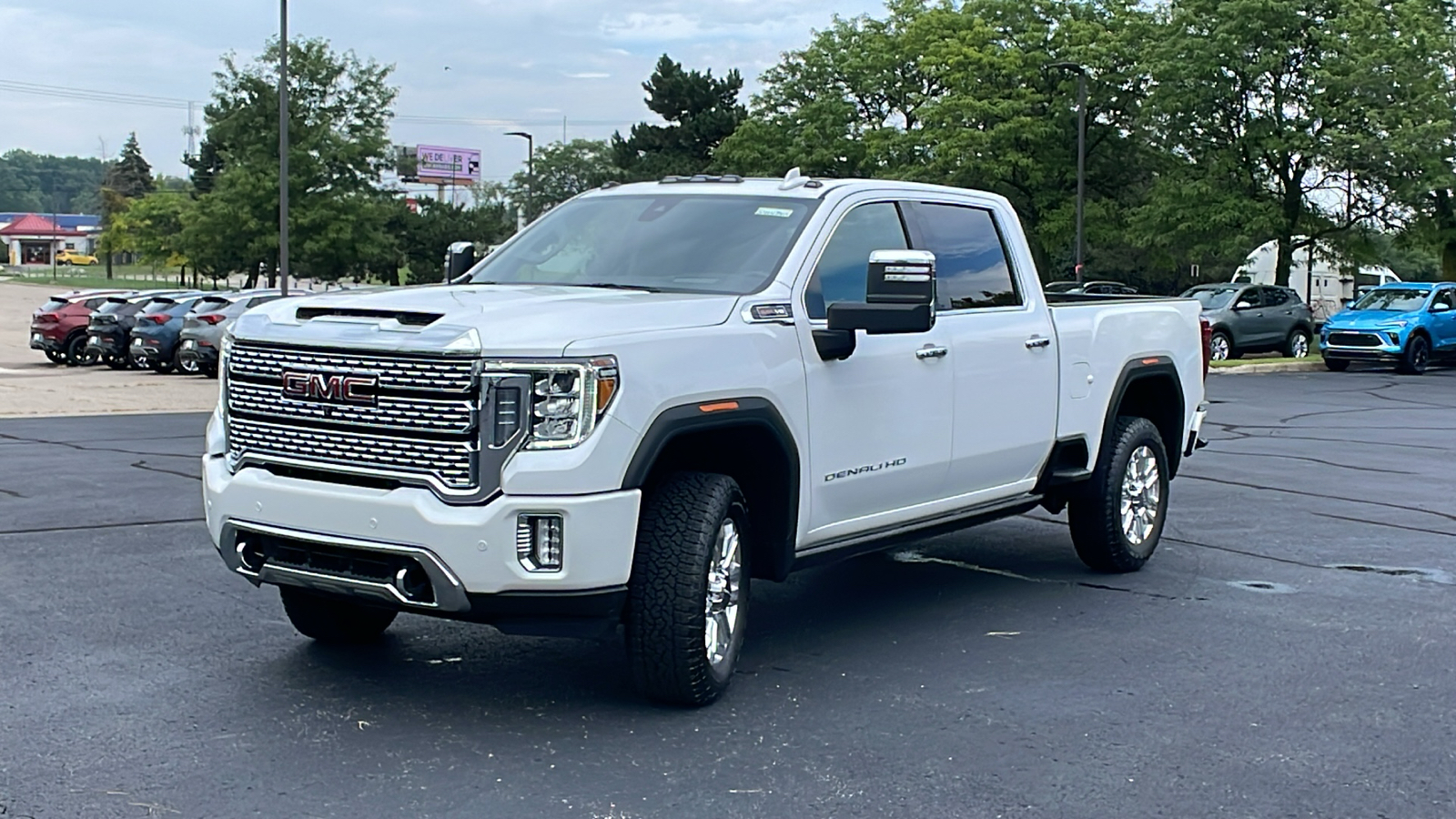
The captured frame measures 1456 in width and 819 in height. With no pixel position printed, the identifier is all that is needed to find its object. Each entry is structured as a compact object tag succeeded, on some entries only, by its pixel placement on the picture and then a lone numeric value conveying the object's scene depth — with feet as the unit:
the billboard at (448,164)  531.09
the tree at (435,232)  268.82
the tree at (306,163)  179.11
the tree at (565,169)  340.39
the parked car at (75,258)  540.11
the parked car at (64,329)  102.83
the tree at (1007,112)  166.71
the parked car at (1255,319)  107.55
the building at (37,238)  562.38
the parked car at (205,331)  89.35
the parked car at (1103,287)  121.46
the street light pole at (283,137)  112.88
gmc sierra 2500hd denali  16.83
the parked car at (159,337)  92.99
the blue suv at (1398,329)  97.60
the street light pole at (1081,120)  142.72
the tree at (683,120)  244.63
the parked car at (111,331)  99.35
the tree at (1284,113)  123.13
